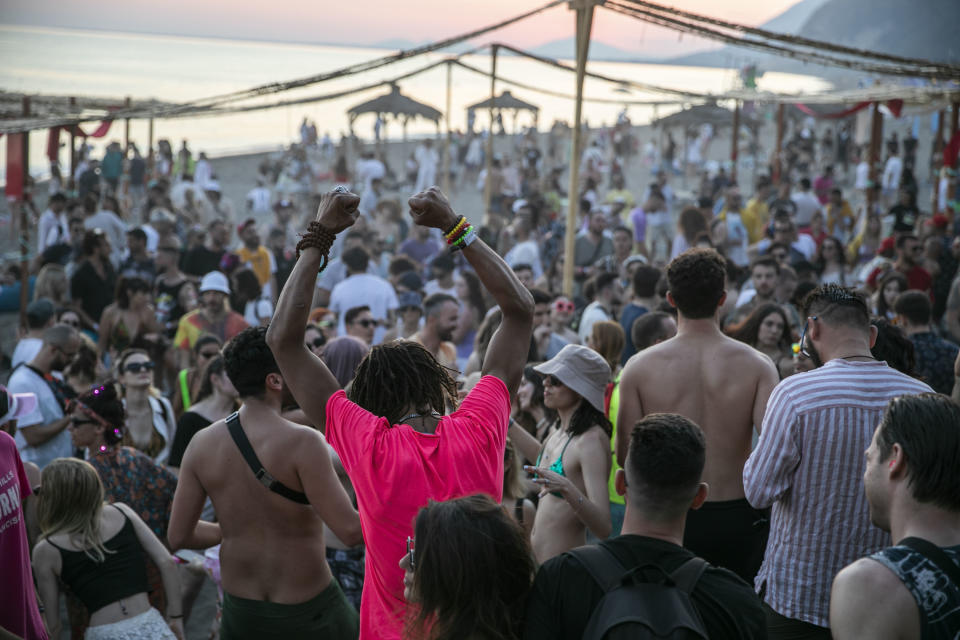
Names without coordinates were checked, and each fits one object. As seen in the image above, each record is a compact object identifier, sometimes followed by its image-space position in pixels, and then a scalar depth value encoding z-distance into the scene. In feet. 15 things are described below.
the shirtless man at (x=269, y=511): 11.16
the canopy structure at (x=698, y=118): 73.20
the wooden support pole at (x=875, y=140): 50.58
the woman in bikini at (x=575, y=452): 12.60
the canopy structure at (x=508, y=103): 67.51
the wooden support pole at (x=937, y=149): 54.70
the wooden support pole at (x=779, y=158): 65.21
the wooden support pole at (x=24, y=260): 35.12
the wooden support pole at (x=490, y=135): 34.12
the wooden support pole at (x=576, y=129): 23.61
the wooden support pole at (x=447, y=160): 42.65
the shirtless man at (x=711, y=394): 13.01
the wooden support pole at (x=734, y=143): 66.60
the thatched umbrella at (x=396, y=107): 65.31
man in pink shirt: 8.28
